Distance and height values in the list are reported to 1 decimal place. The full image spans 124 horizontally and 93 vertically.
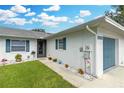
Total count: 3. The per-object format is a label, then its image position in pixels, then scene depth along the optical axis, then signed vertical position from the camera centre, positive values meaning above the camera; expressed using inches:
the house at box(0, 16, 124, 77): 164.1 +3.8
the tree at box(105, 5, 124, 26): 544.6 +245.3
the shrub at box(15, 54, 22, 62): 296.4 -42.2
